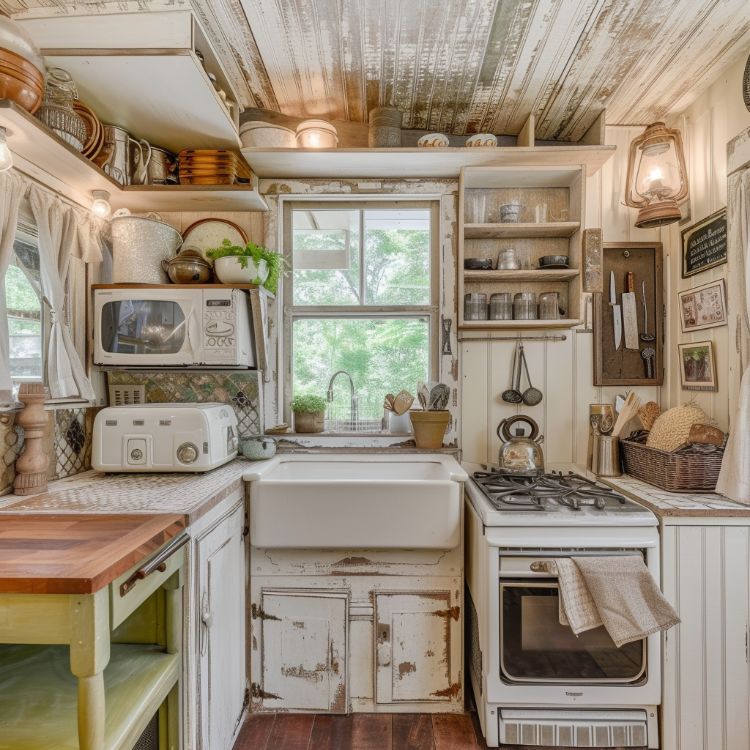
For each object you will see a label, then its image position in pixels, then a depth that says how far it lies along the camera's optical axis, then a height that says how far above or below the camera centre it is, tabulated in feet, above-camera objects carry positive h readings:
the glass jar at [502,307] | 7.63 +1.14
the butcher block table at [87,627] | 3.09 -1.72
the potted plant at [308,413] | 7.89 -0.58
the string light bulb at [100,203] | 6.56 +2.46
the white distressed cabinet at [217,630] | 4.50 -2.69
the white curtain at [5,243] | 4.97 +1.45
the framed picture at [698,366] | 6.91 +0.15
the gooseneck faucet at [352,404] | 8.16 -0.45
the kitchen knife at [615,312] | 8.06 +1.11
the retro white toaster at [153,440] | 5.91 -0.77
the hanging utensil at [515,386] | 8.04 -0.15
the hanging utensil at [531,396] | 8.02 -0.32
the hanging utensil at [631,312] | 8.02 +1.10
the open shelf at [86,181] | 4.81 +2.60
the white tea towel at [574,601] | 5.03 -2.42
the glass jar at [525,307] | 7.61 +1.13
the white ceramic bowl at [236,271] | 6.73 +1.53
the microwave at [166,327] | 6.63 +0.73
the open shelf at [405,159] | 7.11 +3.38
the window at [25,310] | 5.43 +0.82
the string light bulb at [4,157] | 4.42 +2.09
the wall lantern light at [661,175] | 7.14 +3.07
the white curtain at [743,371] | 5.69 +0.07
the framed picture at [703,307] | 6.75 +1.05
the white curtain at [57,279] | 5.71 +1.23
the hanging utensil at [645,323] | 8.02 +0.91
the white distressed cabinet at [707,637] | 5.42 -2.99
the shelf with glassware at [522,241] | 7.52 +2.32
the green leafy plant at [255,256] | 6.74 +1.77
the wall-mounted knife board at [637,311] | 8.01 +1.06
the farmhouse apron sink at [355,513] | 5.87 -1.69
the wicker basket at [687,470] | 6.04 -1.21
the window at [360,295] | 8.18 +1.44
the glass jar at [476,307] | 7.66 +1.14
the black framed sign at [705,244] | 6.68 +1.97
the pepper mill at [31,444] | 5.17 -0.73
